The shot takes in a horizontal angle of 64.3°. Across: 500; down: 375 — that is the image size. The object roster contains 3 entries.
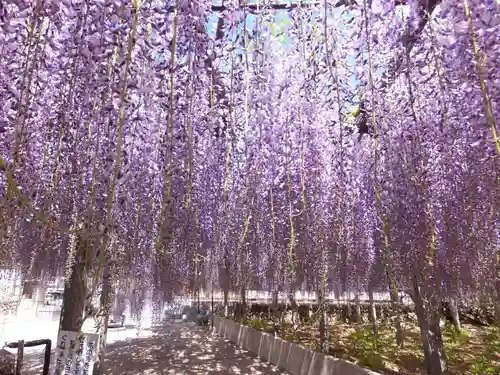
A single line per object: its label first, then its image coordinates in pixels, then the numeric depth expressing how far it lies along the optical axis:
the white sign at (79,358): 3.03
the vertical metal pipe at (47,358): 4.65
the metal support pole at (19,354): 4.31
